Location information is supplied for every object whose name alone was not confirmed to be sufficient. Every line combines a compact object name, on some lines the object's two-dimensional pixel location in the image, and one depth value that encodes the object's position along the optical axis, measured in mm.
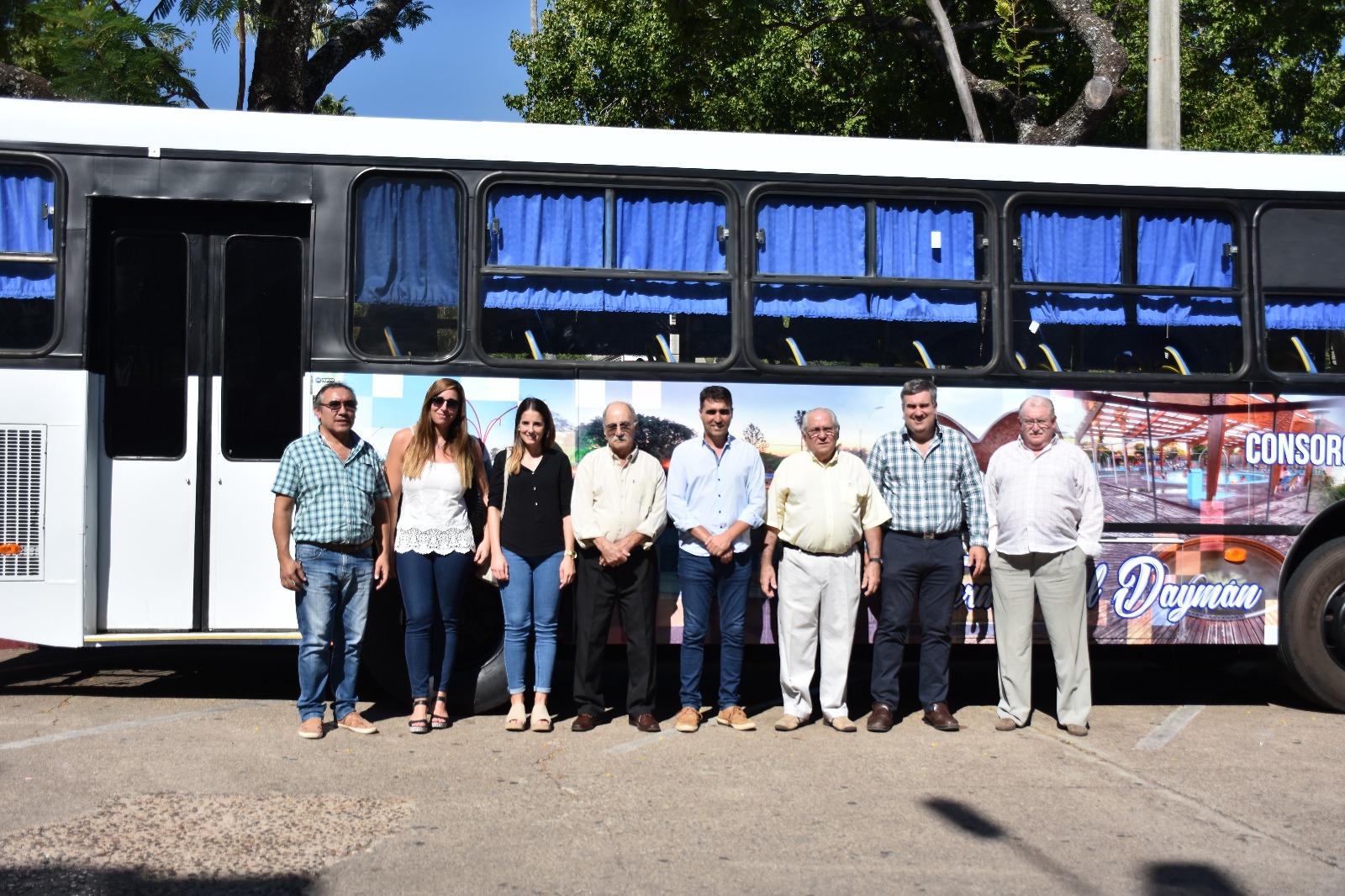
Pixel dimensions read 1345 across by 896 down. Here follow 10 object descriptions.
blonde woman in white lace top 6602
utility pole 11023
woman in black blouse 6754
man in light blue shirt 6758
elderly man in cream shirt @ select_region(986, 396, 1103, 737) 6906
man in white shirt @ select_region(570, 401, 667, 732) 6730
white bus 6816
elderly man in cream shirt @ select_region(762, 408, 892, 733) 6828
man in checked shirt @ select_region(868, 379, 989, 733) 6934
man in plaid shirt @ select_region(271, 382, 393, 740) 6434
